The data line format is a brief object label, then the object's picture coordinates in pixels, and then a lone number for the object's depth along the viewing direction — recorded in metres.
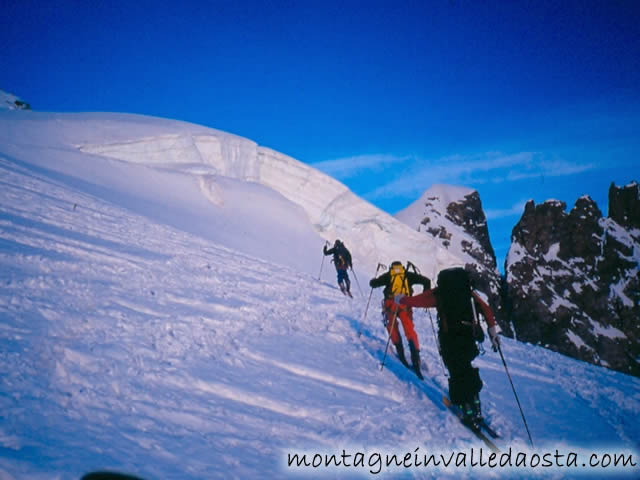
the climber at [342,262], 12.27
